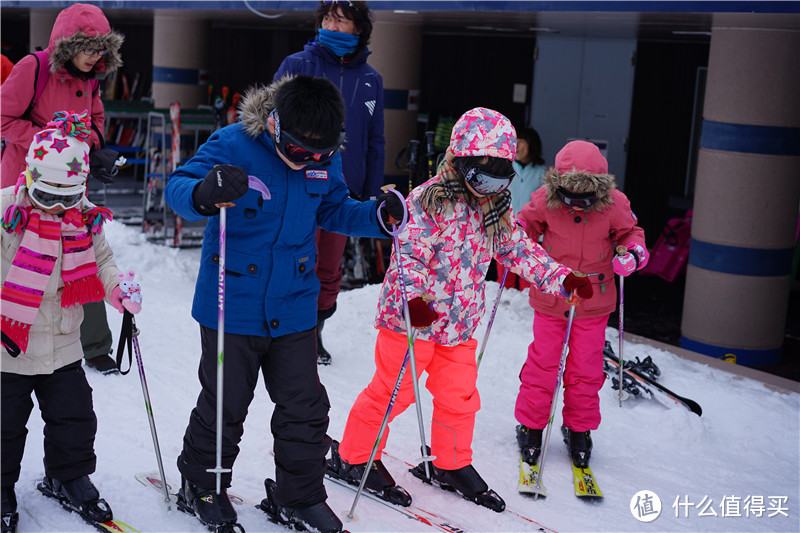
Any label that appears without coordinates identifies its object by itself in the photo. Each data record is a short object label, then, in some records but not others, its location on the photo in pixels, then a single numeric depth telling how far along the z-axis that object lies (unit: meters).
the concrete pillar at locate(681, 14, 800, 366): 6.03
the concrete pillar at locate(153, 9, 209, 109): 12.80
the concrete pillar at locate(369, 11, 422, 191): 8.90
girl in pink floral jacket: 3.46
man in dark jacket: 4.49
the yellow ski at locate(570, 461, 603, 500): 3.85
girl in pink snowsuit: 4.07
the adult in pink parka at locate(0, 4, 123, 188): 4.21
